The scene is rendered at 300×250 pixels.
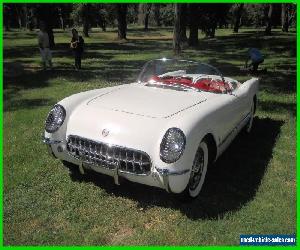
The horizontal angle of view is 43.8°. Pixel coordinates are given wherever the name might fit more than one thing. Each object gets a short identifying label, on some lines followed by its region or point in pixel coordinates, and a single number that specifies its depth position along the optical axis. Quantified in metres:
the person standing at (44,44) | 14.27
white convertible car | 4.09
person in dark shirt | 14.57
